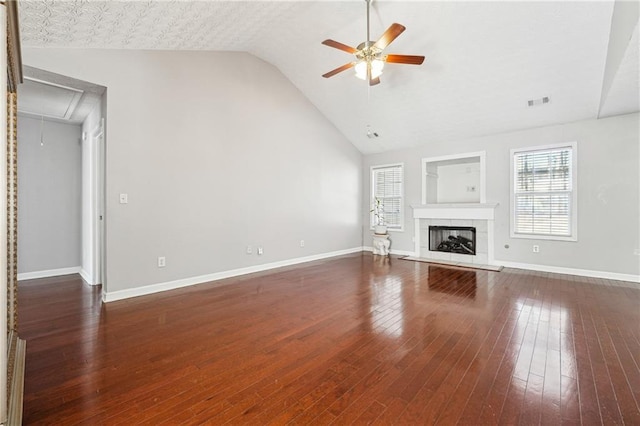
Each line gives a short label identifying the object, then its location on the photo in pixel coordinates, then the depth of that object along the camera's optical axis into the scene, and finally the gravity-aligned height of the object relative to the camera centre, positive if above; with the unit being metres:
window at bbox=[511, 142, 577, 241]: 4.90 +0.34
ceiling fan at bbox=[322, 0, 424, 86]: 3.14 +1.81
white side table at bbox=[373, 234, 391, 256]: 6.82 -0.79
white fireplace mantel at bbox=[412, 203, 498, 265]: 5.69 -0.04
